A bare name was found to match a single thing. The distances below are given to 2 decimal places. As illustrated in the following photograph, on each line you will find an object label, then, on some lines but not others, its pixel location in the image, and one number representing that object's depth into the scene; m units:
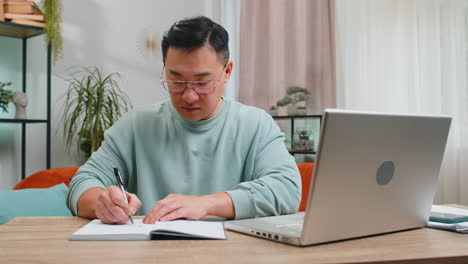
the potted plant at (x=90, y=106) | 3.57
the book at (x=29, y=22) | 3.21
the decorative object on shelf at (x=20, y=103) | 3.35
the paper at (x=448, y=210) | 1.34
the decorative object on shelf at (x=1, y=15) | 3.15
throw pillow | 1.82
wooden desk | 0.81
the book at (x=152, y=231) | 0.96
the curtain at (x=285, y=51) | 3.69
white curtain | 3.07
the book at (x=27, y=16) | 3.19
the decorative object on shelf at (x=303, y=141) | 3.56
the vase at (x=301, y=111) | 3.65
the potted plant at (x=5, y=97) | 3.27
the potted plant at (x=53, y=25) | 3.31
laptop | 0.85
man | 1.37
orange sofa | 2.54
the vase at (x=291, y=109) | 3.70
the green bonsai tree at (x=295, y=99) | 3.68
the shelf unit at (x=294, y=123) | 3.55
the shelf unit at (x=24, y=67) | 3.26
